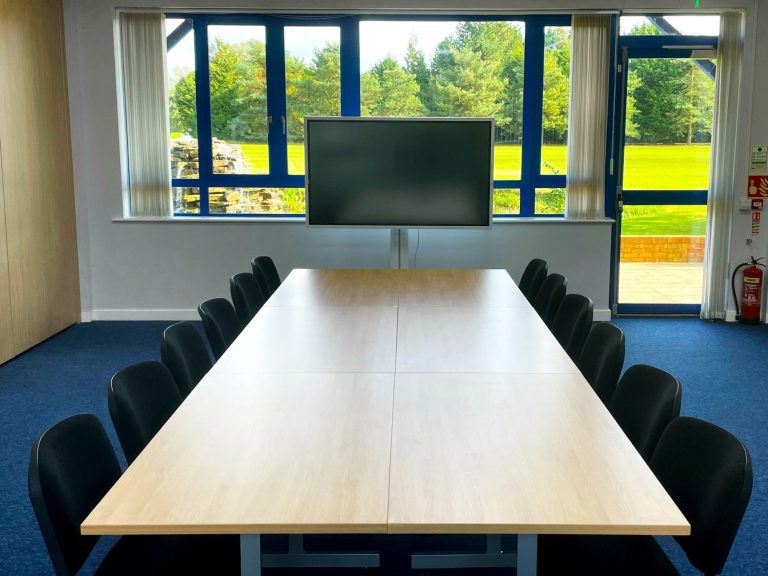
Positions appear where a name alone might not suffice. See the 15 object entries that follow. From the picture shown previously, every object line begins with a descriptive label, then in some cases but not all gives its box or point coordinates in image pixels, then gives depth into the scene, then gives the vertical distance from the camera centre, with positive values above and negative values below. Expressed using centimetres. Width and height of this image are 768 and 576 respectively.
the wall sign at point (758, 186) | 739 -13
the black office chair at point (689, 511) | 215 -93
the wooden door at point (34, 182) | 612 -7
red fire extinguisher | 743 -109
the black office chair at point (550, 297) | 505 -79
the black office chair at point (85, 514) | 213 -93
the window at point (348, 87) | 749 +79
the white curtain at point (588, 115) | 729 +52
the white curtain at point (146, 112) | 731 +56
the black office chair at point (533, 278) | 577 -76
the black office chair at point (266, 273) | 586 -73
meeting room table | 199 -81
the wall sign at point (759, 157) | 738 +14
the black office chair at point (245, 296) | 501 -78
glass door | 754 -2
